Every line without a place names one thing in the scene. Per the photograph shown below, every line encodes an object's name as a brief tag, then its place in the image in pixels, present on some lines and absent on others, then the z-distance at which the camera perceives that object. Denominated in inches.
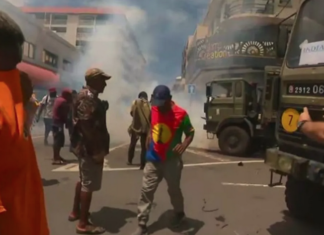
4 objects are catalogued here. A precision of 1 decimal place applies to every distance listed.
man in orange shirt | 53.6
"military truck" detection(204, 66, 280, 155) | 412.2
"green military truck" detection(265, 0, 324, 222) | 148.0
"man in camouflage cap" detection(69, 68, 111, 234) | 152.2
